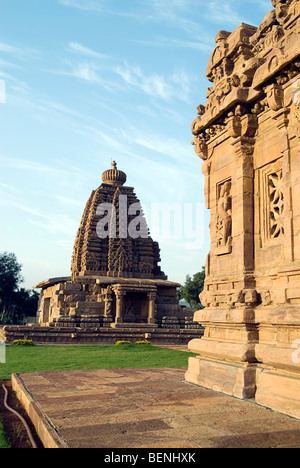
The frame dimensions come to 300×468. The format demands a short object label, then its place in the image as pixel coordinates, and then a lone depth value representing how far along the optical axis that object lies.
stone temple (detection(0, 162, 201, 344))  24.08
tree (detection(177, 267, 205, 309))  57.94
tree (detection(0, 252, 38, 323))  53.75
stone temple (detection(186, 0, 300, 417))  5.85
